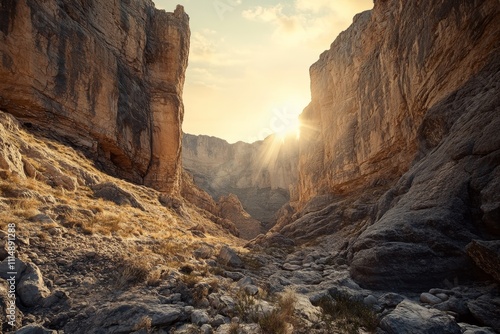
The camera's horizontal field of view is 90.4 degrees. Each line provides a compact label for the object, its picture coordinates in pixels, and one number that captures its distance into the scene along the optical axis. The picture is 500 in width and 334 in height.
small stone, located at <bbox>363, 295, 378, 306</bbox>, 6.99
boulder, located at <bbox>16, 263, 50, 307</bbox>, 4.96
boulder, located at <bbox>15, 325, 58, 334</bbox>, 4.20
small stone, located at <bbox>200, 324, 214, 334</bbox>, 5.02
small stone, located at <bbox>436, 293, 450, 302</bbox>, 6.68
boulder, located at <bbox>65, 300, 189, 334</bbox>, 4.80
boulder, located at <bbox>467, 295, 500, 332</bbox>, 5.34
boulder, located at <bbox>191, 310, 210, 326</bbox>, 5.37
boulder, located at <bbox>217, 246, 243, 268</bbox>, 10.55
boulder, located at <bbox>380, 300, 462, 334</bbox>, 5.07
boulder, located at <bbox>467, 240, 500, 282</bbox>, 6.16
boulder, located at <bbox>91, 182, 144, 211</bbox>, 16.41
